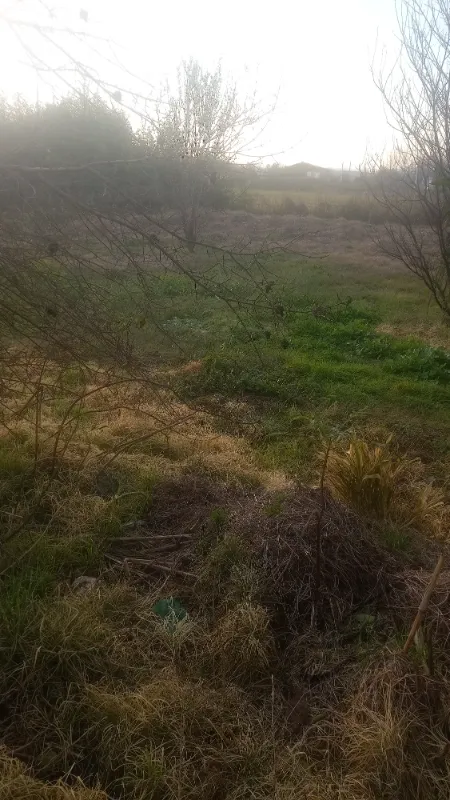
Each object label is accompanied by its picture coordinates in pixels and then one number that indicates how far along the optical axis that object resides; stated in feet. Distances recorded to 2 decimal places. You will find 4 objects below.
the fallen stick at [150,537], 11.65
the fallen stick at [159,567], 10.70
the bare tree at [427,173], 33.53
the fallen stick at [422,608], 7.38
